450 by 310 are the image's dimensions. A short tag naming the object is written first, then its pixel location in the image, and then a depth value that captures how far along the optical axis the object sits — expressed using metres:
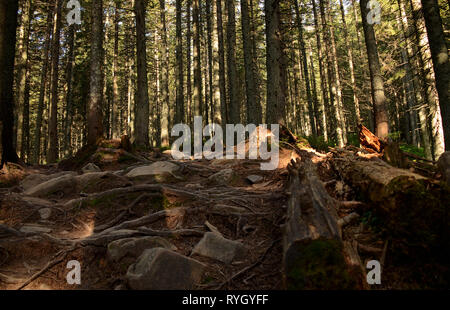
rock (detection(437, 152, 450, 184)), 3.45
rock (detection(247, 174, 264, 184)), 5.81
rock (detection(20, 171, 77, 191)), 6.00
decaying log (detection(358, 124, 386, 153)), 5.43
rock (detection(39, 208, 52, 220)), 4.47
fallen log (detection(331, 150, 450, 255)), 2.57
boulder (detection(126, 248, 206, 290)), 2.62
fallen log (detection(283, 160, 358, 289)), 2.09
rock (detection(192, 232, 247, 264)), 3.20
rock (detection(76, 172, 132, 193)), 5.43
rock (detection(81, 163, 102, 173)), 6.77
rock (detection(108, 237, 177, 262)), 3.14
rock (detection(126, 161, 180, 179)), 5.89
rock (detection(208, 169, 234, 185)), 5.86
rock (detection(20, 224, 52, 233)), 3.85
